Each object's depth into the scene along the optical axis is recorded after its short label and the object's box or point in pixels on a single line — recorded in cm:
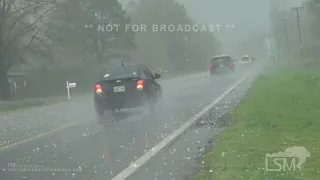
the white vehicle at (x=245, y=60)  7469
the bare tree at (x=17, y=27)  4144
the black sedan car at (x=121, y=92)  1780
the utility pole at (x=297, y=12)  6239
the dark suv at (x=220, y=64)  5159
